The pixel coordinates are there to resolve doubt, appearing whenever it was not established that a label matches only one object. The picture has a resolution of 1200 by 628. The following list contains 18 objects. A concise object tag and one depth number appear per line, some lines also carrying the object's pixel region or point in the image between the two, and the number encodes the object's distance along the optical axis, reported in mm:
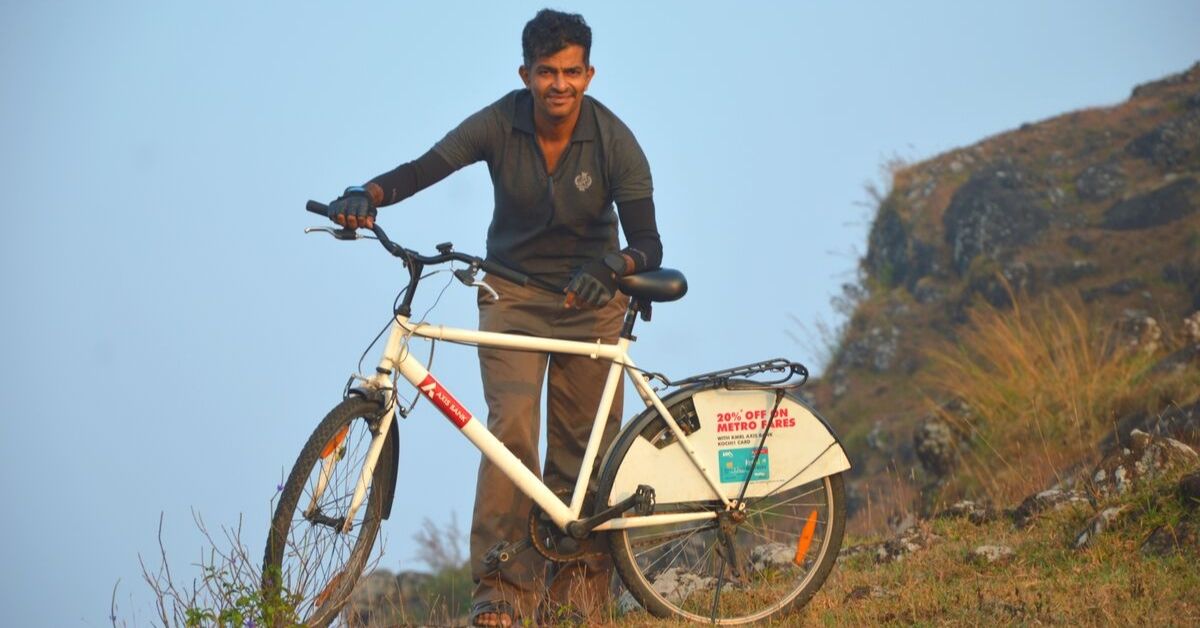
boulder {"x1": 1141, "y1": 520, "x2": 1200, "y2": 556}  11906
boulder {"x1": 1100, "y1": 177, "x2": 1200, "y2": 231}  36500
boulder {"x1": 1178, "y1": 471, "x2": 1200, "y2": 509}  12305
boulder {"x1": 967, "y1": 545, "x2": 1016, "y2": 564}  12820
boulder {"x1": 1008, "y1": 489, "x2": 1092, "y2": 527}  14312
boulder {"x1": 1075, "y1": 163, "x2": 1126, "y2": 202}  40000
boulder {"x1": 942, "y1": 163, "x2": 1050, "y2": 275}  38594
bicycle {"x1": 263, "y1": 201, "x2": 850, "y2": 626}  10102
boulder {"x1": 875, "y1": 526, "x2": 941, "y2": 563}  14055
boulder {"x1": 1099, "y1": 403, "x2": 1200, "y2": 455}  15344
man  11297
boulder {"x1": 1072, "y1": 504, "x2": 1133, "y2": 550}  12687
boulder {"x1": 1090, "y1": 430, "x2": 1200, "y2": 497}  14016
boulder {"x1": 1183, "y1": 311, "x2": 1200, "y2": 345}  24841
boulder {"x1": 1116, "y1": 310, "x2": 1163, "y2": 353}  25984
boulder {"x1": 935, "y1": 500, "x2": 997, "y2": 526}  15008
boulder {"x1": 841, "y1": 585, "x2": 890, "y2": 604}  11766
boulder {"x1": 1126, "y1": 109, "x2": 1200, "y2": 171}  39584
